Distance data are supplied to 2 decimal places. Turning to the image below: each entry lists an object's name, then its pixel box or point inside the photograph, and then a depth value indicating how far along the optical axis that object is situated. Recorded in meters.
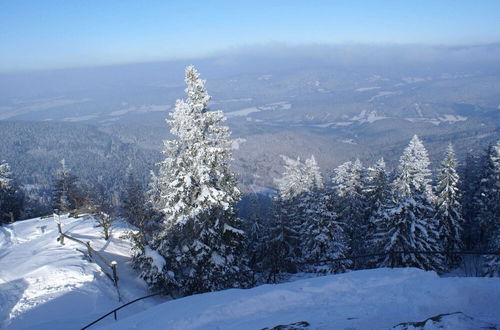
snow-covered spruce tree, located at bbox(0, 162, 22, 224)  33.38
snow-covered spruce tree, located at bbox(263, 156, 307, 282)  24.91
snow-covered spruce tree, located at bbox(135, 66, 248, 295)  15.14
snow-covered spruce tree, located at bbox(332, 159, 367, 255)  28.45
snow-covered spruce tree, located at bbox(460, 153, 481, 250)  31.66
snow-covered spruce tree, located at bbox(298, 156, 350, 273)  23.16
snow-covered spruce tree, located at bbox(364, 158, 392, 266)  22.86
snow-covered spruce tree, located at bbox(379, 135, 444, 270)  20.98
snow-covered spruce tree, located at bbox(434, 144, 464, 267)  26.03
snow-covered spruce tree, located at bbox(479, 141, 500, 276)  25.13
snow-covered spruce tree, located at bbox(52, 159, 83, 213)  34.07
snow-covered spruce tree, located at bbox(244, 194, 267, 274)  26.81
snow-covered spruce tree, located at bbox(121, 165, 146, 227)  25.58
